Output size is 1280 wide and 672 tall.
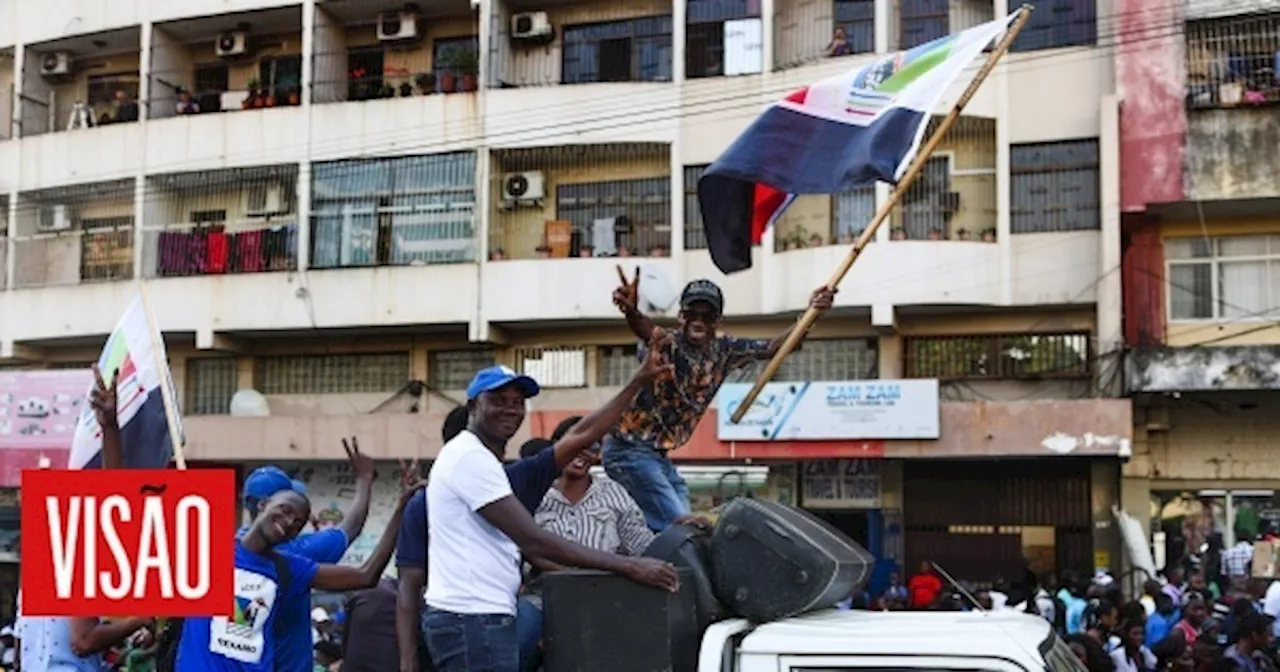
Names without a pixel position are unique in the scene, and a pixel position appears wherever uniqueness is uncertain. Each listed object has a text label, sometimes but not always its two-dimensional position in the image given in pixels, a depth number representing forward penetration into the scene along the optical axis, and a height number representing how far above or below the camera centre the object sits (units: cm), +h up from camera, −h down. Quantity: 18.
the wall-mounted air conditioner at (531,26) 2256 +575
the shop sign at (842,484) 2016 -128
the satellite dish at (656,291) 2025 +143
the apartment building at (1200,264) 1836 +177
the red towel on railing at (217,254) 2325 +220
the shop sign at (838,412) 1889 -24
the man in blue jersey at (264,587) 465 -68
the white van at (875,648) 362 -65
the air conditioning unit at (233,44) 2456 +592
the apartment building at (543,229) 1944 +246
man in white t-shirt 404 -46
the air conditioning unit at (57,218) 2516 +300
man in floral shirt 552 -8
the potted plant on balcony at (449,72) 2249 +511
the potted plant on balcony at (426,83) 2286 +491
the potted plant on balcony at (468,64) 2273 +520
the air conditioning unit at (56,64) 2605 +589
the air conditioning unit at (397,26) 2320 +591
